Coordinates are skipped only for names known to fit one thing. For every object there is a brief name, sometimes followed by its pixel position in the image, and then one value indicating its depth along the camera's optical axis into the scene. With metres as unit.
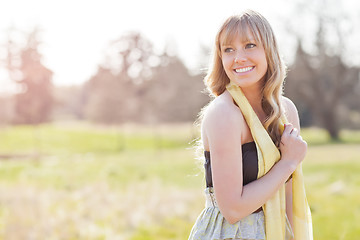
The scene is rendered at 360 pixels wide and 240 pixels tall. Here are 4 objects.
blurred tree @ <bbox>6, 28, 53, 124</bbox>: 28.67
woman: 2.04
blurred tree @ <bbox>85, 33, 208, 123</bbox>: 33.56
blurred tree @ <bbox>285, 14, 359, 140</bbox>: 32.38
